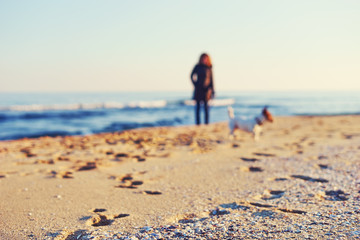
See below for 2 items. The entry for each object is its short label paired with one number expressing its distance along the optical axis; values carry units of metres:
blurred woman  8.16
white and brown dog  6.00
